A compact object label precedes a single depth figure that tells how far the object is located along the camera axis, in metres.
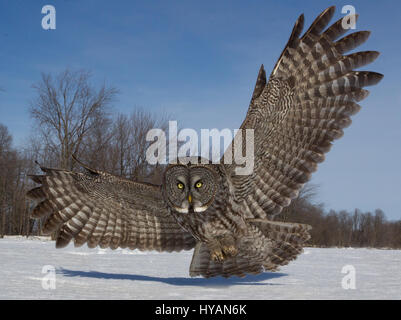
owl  5.52
